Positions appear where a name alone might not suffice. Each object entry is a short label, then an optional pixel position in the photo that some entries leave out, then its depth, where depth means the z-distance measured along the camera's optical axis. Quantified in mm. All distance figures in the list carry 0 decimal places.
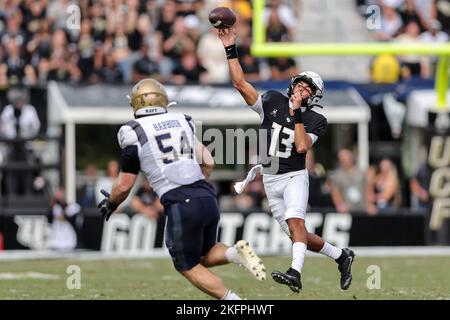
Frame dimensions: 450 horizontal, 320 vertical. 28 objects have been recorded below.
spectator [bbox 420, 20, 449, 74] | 18156
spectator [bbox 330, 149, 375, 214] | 18078
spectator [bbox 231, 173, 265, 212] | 18031
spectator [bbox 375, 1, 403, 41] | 18500
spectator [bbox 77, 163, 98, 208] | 17984
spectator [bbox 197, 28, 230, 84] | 19484
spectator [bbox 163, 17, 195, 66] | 19453
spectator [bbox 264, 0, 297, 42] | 17734
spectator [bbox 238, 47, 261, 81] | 19141
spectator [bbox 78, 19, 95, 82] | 19297
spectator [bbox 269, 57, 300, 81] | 19344
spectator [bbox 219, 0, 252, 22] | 19734
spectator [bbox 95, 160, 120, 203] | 18094
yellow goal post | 15828
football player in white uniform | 8523
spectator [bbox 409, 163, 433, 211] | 18094
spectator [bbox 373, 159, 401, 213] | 18344
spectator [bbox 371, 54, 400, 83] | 19391
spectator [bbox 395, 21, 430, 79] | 19694
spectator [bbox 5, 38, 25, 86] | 19000
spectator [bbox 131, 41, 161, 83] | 18984
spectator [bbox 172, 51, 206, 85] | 19375
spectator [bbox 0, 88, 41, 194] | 17891
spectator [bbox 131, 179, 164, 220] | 17531
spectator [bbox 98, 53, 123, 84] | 19188
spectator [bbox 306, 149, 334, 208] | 17969
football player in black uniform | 9586
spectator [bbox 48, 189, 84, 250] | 17203
